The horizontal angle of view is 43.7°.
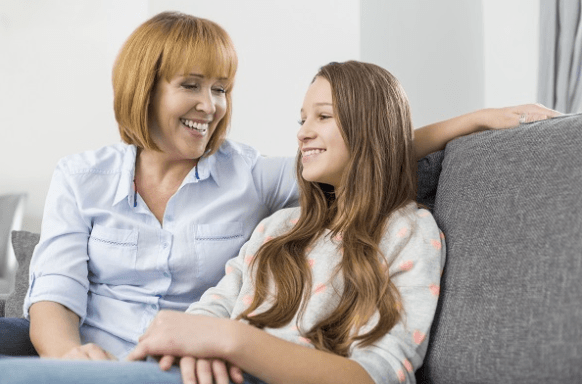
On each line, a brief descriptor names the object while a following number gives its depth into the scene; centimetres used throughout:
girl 117
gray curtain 341
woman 169
